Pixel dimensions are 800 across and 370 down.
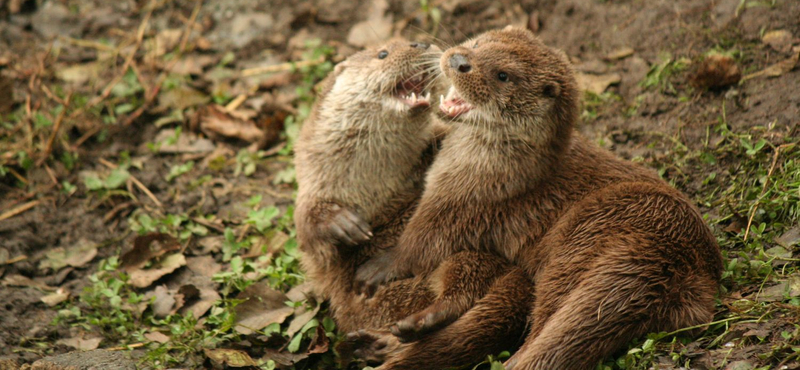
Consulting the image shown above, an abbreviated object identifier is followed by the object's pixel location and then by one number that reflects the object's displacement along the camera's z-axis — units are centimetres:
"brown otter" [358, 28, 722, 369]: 530
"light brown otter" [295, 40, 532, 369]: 615
